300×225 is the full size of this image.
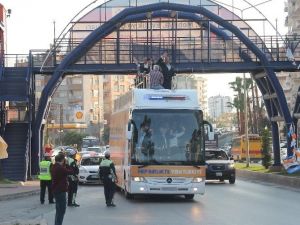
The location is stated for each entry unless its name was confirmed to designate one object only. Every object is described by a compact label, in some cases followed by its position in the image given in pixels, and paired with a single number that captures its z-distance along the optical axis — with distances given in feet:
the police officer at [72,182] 69.41
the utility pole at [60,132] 336.43
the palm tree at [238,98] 358.76
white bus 69.77
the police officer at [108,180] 68.03
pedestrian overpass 123.85
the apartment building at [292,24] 323.37
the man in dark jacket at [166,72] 82.53
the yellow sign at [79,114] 349.61
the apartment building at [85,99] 450.30
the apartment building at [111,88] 510.58
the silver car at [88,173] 111.14
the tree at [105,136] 428.15
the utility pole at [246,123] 156.15
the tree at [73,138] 355.56
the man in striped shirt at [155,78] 77.97
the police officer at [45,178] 75.46
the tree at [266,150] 135.44
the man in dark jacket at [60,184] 45.47
